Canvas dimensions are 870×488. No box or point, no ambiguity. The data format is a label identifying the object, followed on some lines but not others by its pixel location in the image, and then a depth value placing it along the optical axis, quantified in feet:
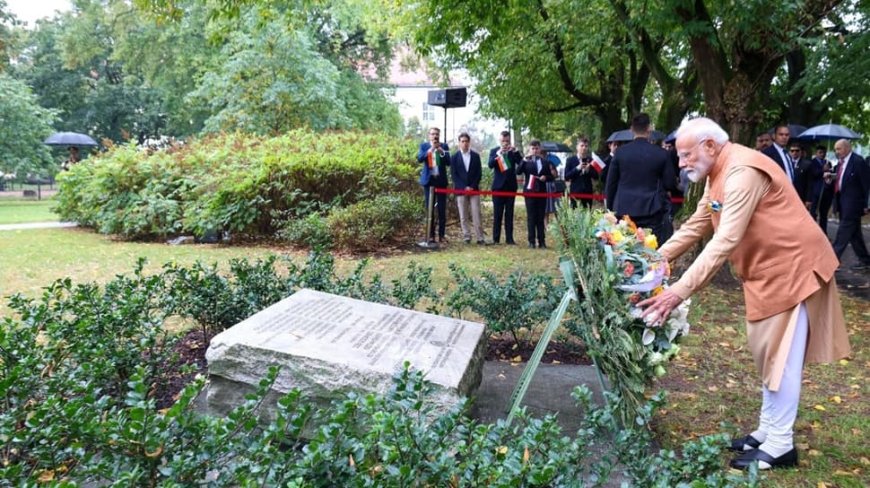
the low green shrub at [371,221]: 35.12
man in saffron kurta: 10.39
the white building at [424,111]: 231.71
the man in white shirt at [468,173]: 39.34
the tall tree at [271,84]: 65.72
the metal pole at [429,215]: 37.55
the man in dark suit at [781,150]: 30.22
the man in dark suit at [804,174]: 35.45
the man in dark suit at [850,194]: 32.19
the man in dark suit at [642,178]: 24.13
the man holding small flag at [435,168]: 38.27
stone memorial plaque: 10.61
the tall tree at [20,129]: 95.20
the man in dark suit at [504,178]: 39.19
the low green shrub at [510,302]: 17.16
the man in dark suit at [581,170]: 36.37
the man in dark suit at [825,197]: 39.47
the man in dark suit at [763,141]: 34.55
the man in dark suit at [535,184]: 38.65
